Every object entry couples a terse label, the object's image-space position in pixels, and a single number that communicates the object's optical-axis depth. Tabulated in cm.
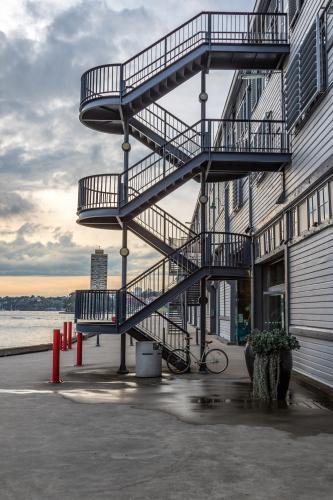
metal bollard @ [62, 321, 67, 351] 2586
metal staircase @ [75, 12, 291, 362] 1593
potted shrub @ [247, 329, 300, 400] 1125
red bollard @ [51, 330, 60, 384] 1377
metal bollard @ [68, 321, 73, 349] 2730
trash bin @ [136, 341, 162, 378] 1492
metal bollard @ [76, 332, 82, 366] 1828
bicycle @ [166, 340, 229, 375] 1591
